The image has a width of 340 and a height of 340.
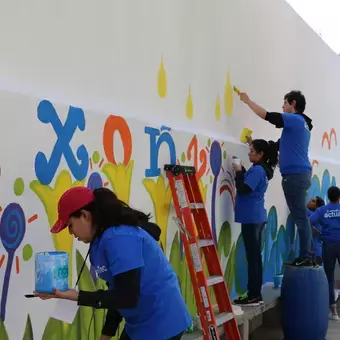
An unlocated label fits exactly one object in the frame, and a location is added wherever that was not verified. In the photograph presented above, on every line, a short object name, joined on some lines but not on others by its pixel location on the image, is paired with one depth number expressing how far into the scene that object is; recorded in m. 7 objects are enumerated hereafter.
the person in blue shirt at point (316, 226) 6.73
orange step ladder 3.98
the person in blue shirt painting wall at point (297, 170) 5.30
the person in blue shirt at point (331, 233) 6.34
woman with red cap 2.19
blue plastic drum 5.22
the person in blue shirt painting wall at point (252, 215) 5.06
